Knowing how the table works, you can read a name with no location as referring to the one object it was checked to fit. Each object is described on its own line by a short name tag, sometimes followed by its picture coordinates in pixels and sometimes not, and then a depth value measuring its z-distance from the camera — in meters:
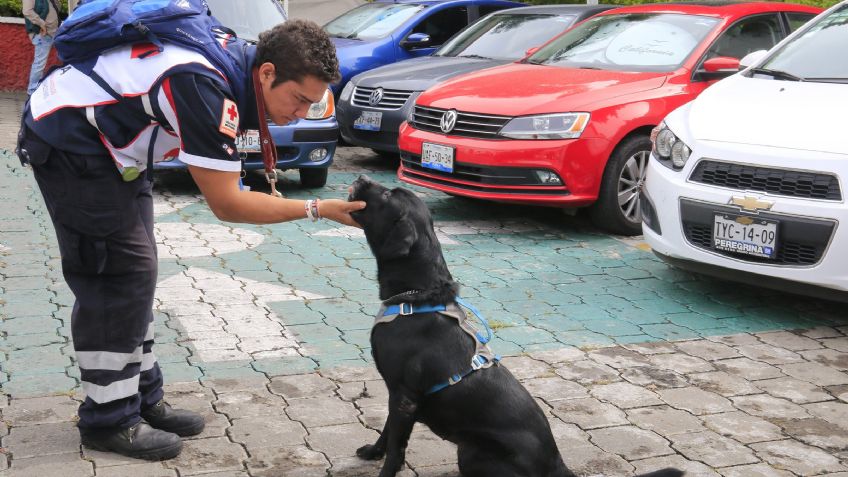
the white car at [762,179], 5.29
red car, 7.27
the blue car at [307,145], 8.36
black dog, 3.33
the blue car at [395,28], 11.05
